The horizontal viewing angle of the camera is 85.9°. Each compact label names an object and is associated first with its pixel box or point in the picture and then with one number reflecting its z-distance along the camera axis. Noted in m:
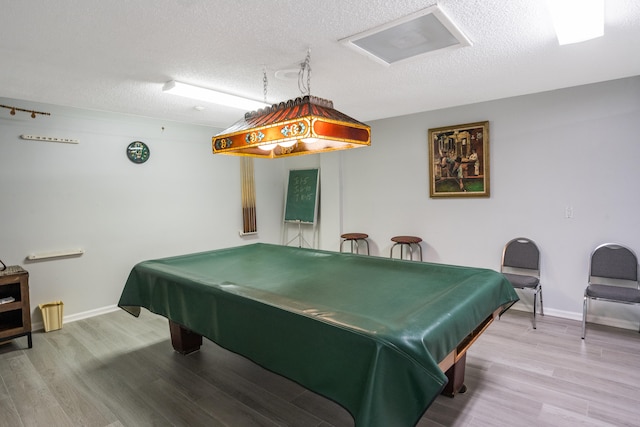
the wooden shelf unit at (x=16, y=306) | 3.10
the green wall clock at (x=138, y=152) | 4.32
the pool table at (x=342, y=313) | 1.37
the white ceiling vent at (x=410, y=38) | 2.00
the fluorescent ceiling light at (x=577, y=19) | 1.87
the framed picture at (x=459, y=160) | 4.04
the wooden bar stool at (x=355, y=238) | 4.87
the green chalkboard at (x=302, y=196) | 5.72
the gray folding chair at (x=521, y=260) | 3.71
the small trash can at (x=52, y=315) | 3.57
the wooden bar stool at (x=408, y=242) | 4.40
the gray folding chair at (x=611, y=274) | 3.07
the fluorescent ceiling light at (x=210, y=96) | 3.08
